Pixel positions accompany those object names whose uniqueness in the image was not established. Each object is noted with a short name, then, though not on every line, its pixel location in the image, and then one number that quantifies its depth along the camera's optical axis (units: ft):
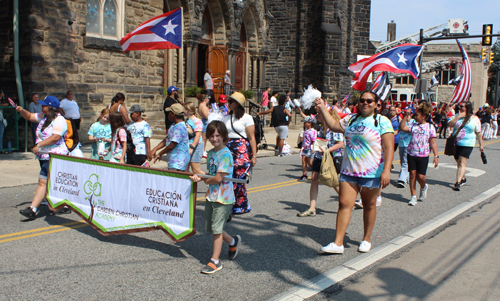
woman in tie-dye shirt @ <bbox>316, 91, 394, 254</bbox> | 16.33
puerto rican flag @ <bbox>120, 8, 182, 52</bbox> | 36.78
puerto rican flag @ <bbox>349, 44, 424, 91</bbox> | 33.91
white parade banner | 15.56
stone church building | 43.19
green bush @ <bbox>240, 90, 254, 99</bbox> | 75.15
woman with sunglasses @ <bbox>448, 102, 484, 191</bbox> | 31.50
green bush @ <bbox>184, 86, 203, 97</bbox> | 66.52
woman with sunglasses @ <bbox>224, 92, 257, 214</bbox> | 20.99
